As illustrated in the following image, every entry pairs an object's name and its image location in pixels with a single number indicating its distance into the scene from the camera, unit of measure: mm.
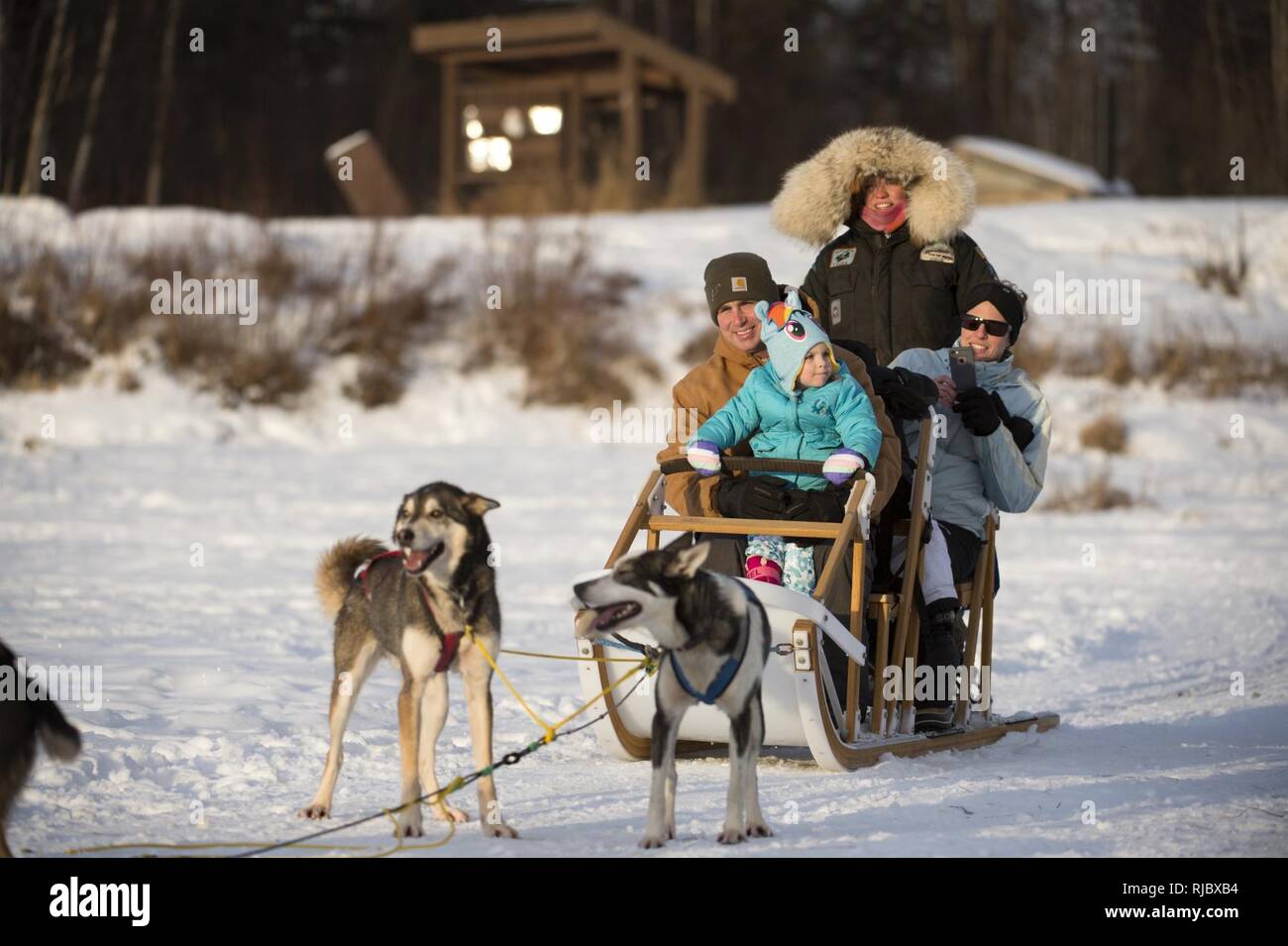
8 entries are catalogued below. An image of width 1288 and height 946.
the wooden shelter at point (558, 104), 20125
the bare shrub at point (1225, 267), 17609
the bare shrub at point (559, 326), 15719
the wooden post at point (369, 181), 20250
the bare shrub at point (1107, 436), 14297
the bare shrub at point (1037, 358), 15531
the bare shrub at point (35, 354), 15023
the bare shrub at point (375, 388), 15609
